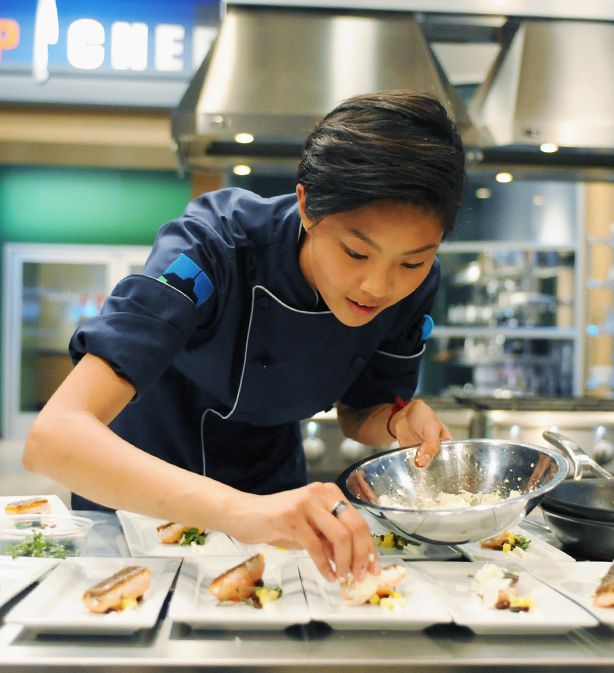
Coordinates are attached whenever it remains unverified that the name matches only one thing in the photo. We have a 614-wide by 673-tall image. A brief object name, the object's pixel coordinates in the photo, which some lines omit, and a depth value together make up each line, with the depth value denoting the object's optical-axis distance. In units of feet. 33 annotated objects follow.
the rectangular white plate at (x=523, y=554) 4.27
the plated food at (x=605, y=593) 3.41
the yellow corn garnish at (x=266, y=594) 3.31
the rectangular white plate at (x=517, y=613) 3.14
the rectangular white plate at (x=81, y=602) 2.99
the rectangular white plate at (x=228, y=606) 3.10
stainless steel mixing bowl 3.86
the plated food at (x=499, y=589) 3.34
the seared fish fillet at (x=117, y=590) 3.15
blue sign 17.21
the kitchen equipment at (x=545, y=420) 11.12
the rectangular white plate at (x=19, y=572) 3.43
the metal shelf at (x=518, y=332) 19.72
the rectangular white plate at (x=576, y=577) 3.52
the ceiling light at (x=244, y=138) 10.36
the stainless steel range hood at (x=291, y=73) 10.37
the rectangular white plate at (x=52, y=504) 5.18
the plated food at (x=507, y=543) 4.46
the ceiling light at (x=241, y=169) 11.59
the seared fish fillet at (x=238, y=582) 3.35
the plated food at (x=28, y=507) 5.07
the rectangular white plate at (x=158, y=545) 4.33
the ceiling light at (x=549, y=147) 10.70
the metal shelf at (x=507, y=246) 20.04
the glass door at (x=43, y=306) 23.72
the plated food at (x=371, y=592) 3.31
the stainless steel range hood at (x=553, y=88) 10.68
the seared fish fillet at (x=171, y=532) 4.49
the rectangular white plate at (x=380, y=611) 3.13
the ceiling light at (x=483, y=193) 22.01
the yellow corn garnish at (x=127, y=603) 3.18
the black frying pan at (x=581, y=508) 4.32
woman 3.39
